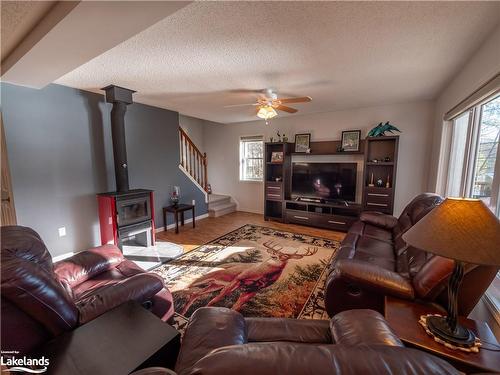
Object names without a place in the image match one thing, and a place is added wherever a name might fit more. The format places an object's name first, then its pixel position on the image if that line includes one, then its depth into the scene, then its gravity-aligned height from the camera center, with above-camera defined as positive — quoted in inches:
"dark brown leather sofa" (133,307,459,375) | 19.3 -18.2
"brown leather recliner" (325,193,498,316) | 49.2 -32.0
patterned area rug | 83.2 -53.6
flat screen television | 164.7 -14.4
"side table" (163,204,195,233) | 162.9 -35.6
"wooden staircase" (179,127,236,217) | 202.4 -9.9
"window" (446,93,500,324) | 67.3 +3.1
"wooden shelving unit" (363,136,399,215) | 148.6 -6.8
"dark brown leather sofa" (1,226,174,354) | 38.3 -31.3
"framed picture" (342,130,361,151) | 165.3 +17.3
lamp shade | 34.9 -11.9
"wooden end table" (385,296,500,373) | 37.6 -33.8
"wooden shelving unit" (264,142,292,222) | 190.2 -16.5
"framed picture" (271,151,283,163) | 192.1 +4.6
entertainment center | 154.9 -16.9
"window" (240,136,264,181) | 223.1 +3.3
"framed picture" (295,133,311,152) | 187.0 +17.7
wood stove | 122.3 -24.0
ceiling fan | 111.9 +31.4
